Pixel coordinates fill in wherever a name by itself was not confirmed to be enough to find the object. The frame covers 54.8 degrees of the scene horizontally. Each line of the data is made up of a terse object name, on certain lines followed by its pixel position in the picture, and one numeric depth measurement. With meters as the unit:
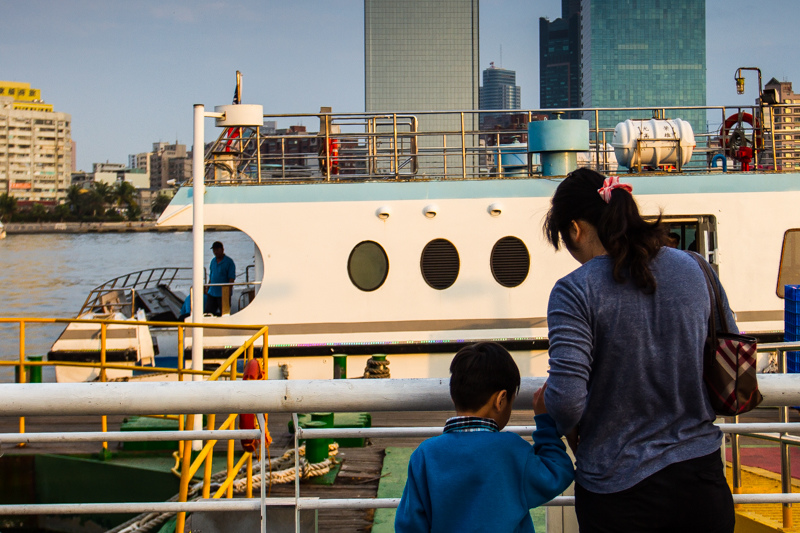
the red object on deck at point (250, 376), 5.50
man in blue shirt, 11.13
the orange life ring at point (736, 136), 11.97
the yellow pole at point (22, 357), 7.90
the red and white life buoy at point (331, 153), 11.56
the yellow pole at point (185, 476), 4.79
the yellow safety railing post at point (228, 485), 5.45
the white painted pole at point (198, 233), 7.93
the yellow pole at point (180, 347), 7.99
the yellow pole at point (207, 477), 5.16
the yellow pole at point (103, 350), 7.90
